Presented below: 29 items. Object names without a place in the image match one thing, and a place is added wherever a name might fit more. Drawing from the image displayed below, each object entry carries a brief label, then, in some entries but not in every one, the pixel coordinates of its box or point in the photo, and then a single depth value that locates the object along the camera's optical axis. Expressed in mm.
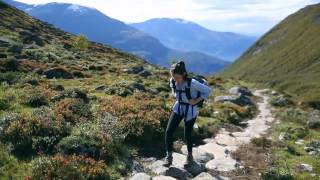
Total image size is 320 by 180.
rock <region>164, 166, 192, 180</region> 7652
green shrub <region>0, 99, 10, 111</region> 10403
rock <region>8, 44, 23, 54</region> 24638
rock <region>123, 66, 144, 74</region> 26793
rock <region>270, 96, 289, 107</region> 22183
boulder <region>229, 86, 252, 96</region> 26095
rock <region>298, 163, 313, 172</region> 8791
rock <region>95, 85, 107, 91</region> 15691
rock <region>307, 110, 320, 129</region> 14636
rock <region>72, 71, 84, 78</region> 20857
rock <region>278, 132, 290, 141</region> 11966
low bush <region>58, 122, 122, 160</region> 7815
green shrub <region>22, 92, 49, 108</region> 11039
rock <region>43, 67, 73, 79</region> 18941
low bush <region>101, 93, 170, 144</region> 9608
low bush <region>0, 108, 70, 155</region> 7917
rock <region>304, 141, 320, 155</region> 10412
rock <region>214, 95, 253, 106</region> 20488
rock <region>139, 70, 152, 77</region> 26182
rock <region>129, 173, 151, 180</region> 7278
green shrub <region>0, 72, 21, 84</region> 14384
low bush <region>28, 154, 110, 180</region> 6751
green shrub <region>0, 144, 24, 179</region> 6840
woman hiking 7365
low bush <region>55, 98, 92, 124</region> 9732
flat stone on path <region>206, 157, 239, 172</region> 8632
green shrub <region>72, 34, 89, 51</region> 39704
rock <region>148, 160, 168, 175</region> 7799
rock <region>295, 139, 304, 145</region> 11453
